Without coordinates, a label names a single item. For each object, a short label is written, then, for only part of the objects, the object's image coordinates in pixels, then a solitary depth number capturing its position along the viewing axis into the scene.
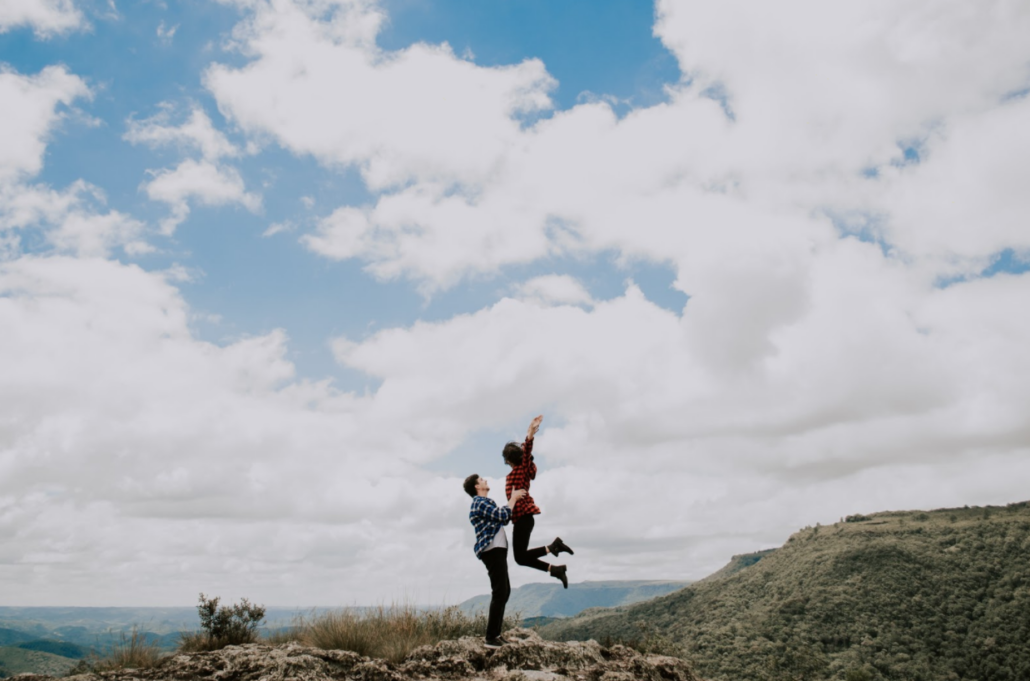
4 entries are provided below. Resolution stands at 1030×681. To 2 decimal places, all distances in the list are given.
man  7.95
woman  8.57
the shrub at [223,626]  9.82
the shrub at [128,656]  8.48
